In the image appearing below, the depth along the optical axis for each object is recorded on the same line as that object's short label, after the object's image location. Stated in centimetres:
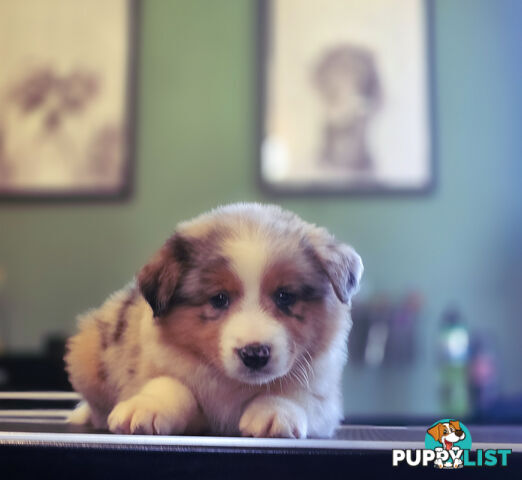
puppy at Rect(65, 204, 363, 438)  59
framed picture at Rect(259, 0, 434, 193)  215
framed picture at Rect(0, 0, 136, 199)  217
